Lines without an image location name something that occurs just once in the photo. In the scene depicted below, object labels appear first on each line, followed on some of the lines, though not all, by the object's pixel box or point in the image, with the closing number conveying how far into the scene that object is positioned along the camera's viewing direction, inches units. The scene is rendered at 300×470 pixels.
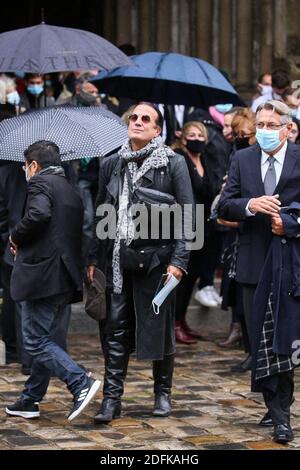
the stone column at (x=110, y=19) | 553.3
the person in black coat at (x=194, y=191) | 424.8
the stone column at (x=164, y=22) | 542.9
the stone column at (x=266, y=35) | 548.1
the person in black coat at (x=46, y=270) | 309.0
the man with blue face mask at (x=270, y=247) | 292.5
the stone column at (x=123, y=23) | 545.0
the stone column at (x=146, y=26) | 543.2
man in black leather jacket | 312.3
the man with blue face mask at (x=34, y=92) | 441.1
